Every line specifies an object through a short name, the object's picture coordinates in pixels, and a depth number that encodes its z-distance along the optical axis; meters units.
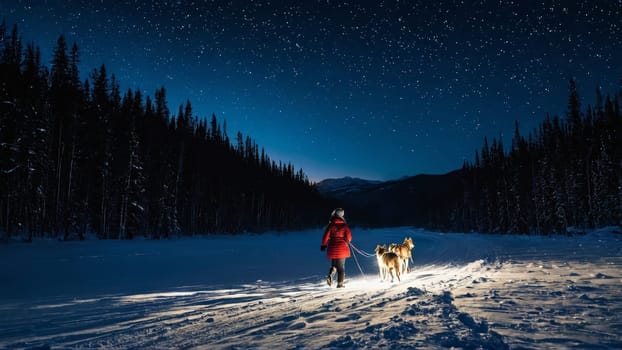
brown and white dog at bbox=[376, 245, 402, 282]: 9.84
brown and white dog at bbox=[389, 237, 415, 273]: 11.41
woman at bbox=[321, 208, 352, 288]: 9.20
